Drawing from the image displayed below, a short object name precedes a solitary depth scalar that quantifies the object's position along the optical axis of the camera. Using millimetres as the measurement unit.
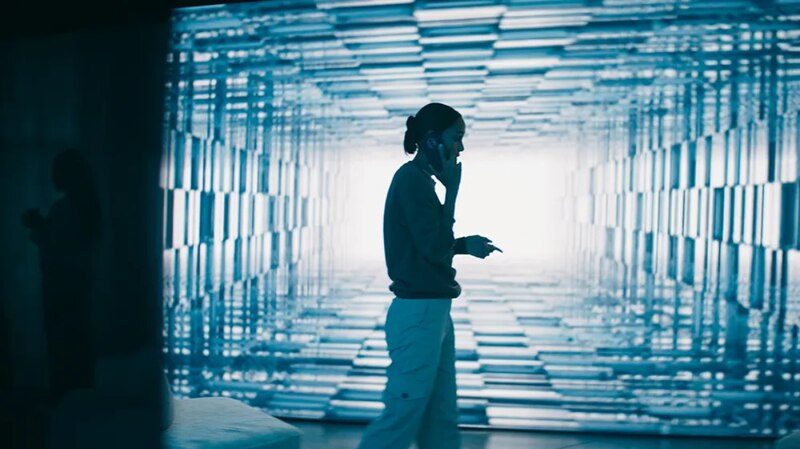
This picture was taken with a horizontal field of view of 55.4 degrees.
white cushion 2617
